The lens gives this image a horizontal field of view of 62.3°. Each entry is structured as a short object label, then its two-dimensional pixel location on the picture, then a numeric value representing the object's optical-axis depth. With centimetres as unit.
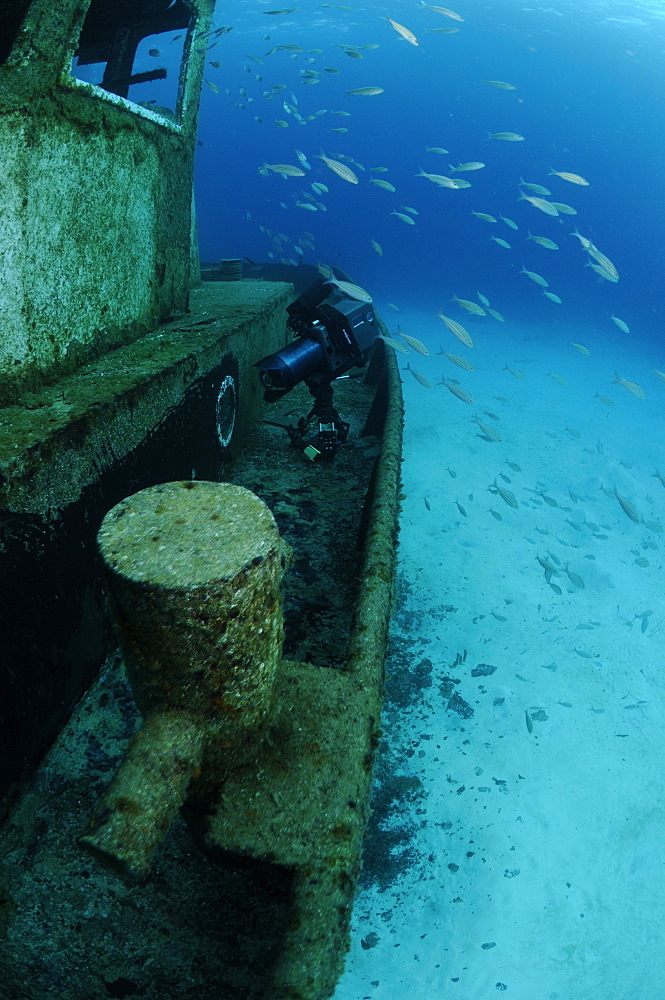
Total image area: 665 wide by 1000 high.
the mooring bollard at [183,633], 133
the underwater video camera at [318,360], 420
